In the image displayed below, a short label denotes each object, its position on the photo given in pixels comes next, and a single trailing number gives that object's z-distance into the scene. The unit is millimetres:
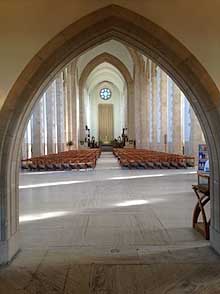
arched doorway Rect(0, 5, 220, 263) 2546
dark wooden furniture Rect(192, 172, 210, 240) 3059
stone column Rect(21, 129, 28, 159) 12907
